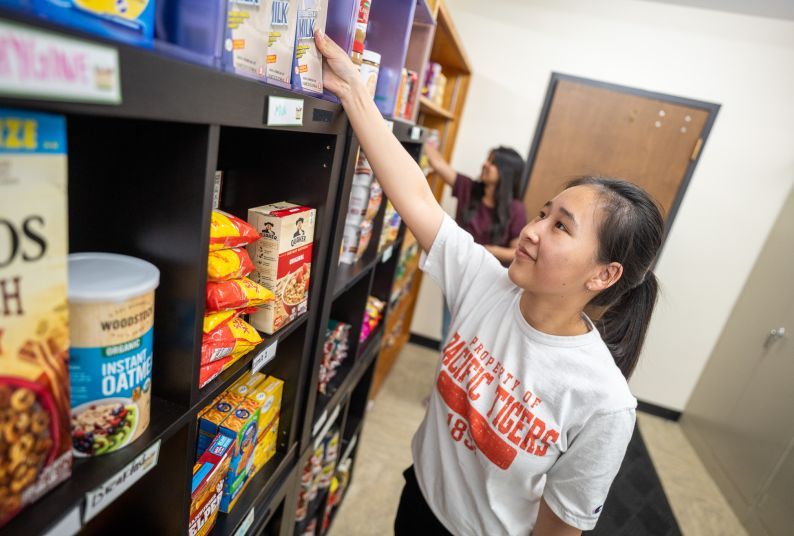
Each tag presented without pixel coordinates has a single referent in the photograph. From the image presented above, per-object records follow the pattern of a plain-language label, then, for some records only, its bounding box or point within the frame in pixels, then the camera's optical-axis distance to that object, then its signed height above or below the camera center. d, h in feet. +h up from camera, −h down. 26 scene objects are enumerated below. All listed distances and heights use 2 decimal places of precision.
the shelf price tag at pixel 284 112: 2.15 -0.01
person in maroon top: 8.95 -1.01
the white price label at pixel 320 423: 4.48 -3.12
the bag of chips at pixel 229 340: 2.36 -1.37
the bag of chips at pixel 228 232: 2.37 -0.74
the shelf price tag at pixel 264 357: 2.83 -1.65
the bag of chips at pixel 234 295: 2.42 -1.11
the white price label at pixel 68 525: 1.58 -1.67
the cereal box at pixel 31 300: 1.26 -0.75
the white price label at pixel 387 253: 5.76 -1.60
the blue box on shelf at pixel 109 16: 1.39 +0.17
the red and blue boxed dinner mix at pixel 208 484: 2.76 -2.49
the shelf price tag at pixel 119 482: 1.71 -1.69
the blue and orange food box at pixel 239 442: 3.06 -2.45
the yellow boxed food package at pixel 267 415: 3.49 -2.52
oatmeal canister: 1.66 -1.08
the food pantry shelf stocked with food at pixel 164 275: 1.35 -0.86
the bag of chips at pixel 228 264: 2.36 -0.92
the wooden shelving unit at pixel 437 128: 8.50 +0.36
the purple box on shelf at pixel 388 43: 4.32 +0.89
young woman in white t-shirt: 3.08 -1.45
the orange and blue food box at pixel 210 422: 3.05 -2.24
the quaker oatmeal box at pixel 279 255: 2.93 -1.00
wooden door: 10.28 +1.11
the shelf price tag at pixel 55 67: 1.09 -0.02
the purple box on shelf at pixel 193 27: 1.80 +0.25
